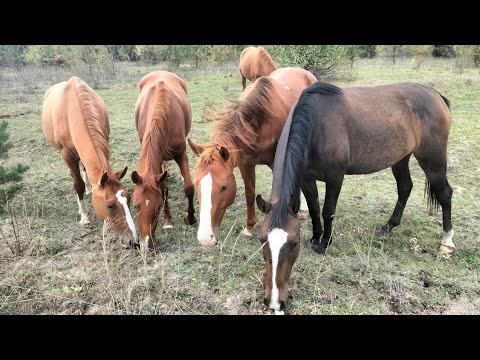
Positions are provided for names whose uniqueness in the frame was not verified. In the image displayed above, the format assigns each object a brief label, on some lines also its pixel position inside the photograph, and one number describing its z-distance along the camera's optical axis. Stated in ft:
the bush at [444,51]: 67.45
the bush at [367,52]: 79.80
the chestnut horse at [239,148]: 11.98
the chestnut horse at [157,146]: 13.14
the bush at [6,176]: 15.21
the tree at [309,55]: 50.01
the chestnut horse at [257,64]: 35.81
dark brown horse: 11.95
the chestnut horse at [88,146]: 13.20
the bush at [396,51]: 80.37
